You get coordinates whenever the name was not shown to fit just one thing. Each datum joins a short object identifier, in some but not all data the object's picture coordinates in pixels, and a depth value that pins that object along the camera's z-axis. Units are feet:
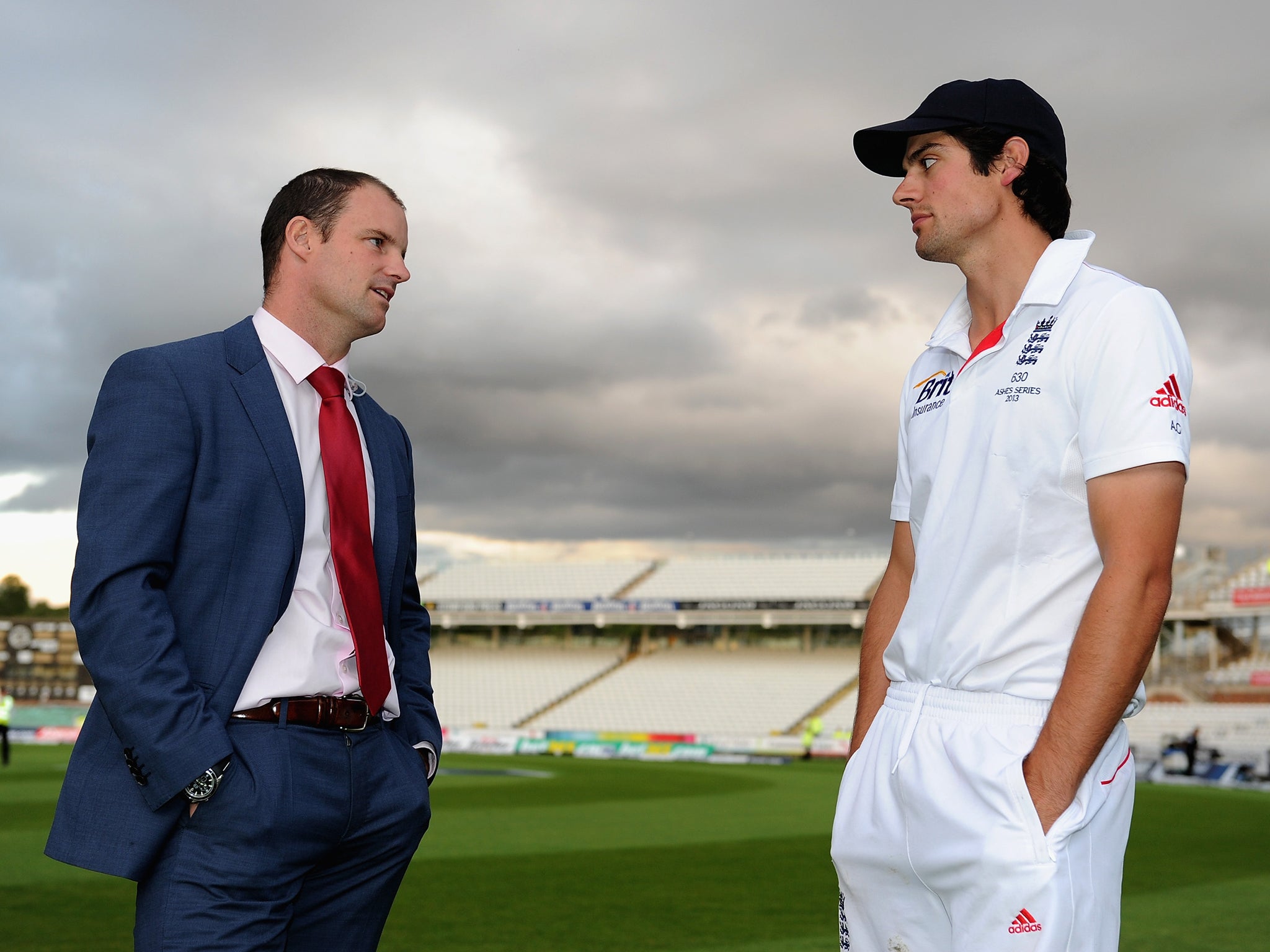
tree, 367.45
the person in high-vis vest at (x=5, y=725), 83.35
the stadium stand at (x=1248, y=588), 116.16
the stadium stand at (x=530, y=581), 176.04
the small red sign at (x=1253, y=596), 115.34
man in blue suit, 8.00
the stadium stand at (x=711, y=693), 137.08
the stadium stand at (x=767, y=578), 155.33
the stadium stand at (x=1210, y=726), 98.53
